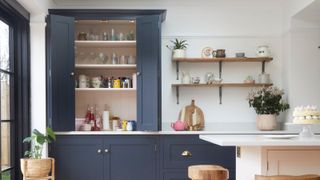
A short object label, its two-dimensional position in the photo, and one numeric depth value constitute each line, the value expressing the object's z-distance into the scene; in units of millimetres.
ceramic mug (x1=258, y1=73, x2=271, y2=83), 4832
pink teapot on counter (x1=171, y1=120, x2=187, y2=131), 4559
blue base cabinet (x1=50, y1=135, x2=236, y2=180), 4426
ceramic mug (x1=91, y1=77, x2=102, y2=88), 4758
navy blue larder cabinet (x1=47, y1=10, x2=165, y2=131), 4406
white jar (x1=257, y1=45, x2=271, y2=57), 4777
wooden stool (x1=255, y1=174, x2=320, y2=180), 2041
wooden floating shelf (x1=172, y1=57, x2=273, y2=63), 4757
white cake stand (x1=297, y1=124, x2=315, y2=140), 2931
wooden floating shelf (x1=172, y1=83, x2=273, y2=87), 4797
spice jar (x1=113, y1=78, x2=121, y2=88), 4746
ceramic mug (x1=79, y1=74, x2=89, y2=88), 4724
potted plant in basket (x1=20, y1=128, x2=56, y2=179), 3859
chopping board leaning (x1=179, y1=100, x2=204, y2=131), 4699
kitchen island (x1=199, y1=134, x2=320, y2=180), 2590
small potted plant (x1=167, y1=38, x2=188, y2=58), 4738
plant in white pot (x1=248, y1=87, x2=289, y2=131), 4633
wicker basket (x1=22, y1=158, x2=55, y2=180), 3928
